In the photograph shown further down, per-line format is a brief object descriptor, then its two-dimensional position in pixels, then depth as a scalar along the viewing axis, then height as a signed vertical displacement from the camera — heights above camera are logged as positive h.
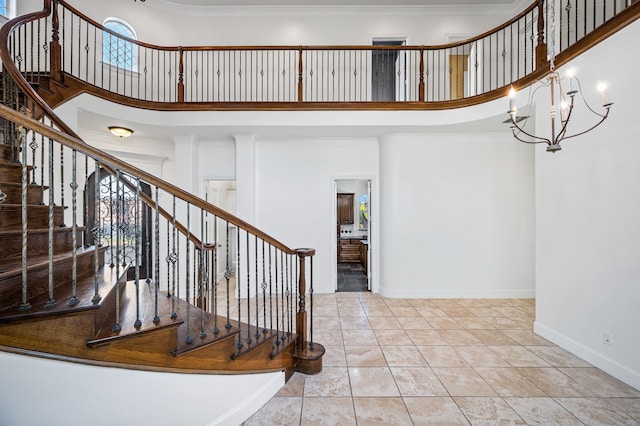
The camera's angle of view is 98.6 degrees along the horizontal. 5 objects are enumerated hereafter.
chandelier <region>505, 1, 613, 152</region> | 1.88 +0.99
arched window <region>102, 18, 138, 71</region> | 4.79 +2.98
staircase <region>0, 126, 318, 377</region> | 1.29 -0.56
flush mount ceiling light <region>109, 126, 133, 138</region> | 4.22 +1.32
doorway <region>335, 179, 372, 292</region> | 7.32 -0.32
